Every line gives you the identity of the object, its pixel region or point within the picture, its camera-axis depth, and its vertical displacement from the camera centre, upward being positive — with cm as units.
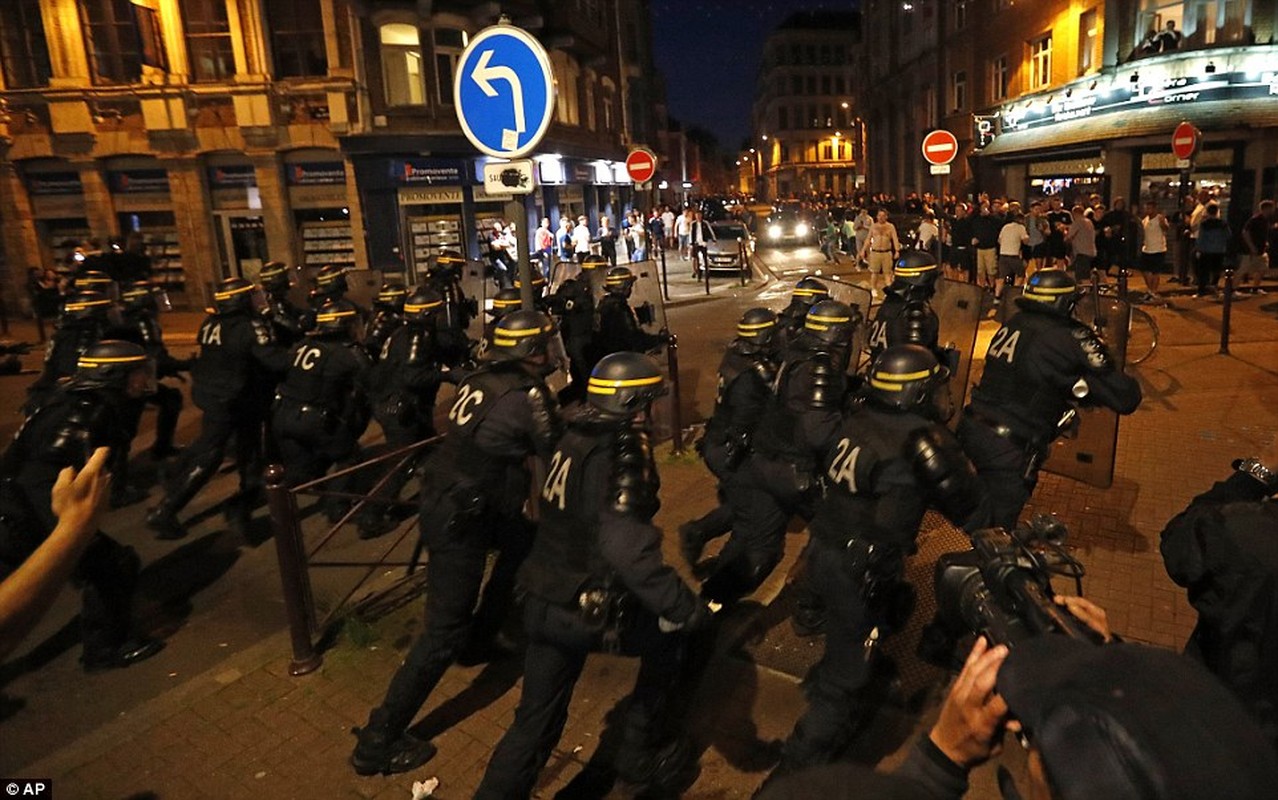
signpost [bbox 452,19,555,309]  471 +83
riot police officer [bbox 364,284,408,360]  786 -68
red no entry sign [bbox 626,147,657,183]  1700 +137
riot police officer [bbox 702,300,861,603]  461 -142
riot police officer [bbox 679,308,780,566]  534 -123
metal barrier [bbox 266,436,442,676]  463 -177
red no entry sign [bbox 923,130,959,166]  1109 +87
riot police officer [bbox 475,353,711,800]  316 -133
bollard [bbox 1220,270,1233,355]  1035 -158
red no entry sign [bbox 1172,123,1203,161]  1379 +93
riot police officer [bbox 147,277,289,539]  693 -102
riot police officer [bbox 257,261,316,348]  880 -60
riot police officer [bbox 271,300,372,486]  668 -117
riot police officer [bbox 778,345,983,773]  352 -130
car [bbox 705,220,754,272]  2312 -58
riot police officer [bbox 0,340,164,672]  478 -135
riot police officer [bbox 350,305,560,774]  383 -127
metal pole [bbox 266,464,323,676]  462 -175
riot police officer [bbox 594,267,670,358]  876 -94
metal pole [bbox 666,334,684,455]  820 -175
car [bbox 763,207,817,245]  3359 -22
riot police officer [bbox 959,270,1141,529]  484 -109
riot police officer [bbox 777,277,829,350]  646 -70
